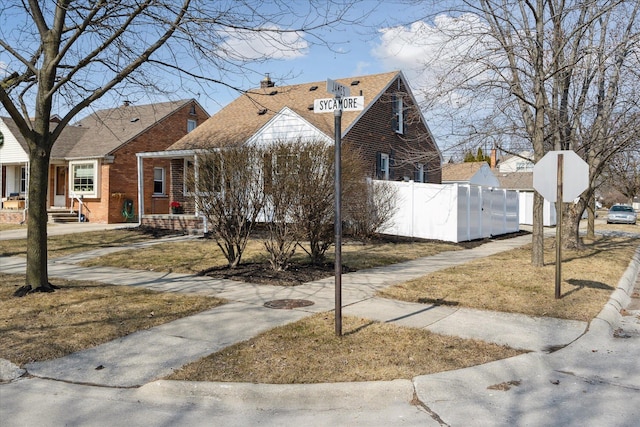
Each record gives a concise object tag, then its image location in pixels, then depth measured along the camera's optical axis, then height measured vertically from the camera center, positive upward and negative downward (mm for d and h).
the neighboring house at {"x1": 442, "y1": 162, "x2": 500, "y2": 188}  40000 +2162
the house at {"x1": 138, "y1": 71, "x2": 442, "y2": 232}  19125 +2882
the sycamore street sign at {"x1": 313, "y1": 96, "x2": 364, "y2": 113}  5723 +1056
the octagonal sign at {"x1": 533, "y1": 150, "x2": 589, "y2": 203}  8102 +398
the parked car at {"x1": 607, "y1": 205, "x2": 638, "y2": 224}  38406 -960
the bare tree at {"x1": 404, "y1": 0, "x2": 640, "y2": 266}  11141 +2726
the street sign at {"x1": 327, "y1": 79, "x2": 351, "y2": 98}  5691 +1203
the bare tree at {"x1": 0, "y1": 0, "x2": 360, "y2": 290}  7902 +1953
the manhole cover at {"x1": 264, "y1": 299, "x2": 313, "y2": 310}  7512 -1501
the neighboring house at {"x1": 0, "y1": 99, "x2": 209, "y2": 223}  24672 +1600
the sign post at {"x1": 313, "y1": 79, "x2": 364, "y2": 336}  5641 +700
